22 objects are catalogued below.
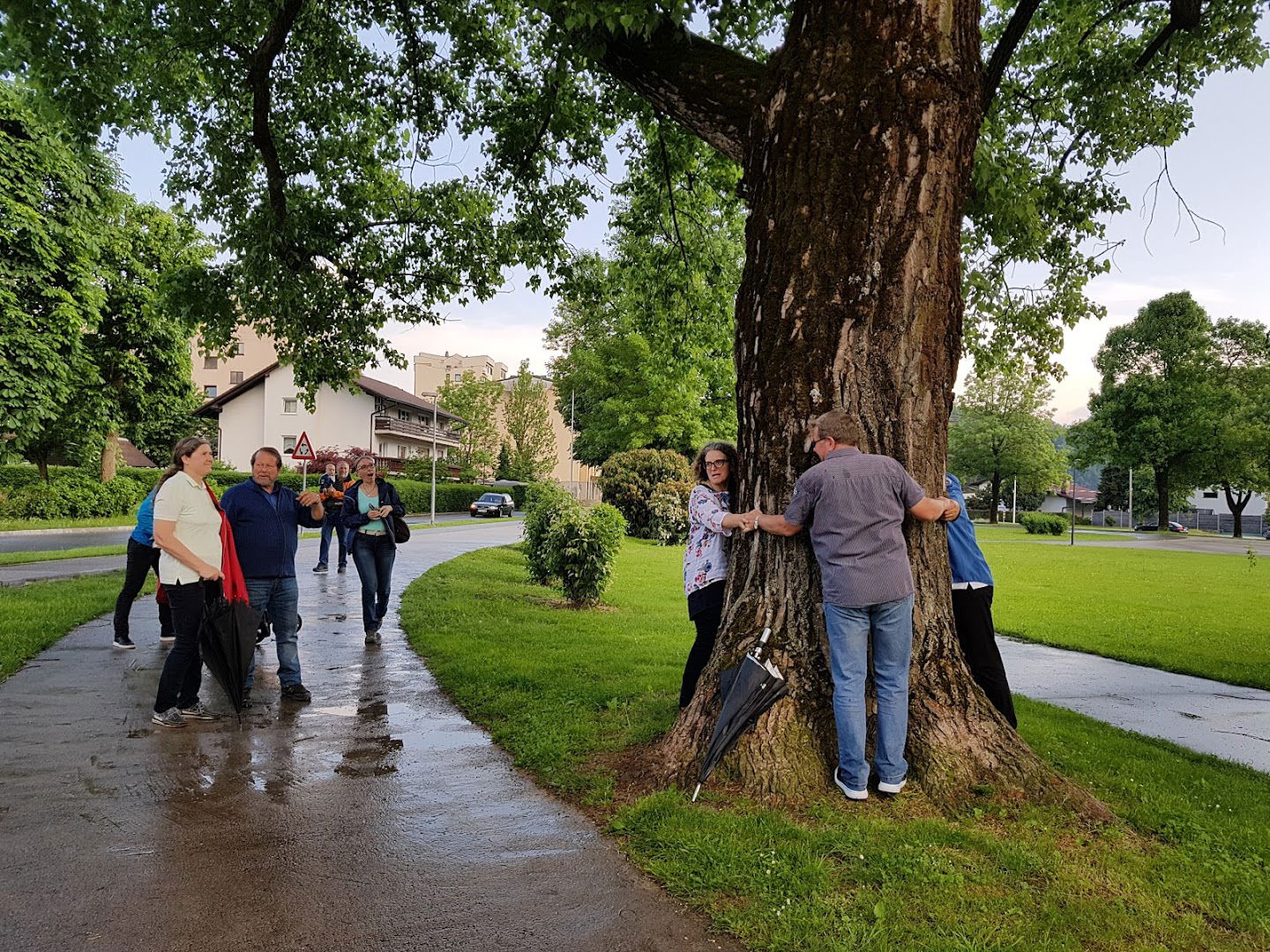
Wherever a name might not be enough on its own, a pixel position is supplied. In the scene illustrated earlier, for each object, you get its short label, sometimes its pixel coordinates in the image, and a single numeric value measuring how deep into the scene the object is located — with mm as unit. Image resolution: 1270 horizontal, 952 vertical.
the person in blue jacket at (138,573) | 7810
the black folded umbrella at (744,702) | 4027
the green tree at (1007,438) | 68625
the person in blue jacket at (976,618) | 4746
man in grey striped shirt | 3928
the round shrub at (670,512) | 27484
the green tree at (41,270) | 24562
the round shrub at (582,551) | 11258
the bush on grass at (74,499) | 28016
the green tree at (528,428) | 66688
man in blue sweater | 6191
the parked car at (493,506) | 49000
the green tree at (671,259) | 9930
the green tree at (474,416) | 64938
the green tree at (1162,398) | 52688
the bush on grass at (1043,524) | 48500
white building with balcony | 54469
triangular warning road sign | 23781
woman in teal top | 8773
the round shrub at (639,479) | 29031
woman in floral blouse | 4981
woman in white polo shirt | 5434
